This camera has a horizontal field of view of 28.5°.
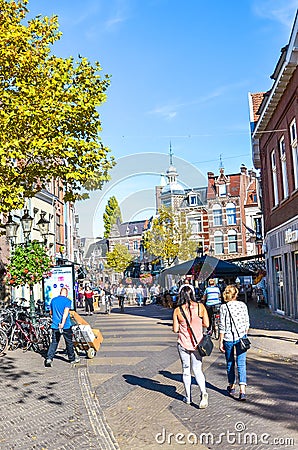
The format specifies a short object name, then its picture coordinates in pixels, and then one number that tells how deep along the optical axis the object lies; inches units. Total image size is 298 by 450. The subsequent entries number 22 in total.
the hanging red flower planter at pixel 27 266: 635.5
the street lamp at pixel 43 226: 745.0
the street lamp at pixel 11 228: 703.7
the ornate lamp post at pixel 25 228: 664.4
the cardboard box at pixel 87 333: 517.7
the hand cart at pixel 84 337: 518.8
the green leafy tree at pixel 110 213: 3848.4
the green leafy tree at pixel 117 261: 3112.7
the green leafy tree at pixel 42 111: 541.6
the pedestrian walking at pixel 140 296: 1645.3
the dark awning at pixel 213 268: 926.4
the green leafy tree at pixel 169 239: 2048.5
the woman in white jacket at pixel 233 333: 319.6
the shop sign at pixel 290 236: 704.4
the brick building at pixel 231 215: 2677.2
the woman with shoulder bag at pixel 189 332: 312.3
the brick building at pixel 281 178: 709.9
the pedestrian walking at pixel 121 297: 1290.1
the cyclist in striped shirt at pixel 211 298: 653.9
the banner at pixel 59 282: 903.7
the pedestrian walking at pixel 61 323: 486.0
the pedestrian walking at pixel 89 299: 1159.7
